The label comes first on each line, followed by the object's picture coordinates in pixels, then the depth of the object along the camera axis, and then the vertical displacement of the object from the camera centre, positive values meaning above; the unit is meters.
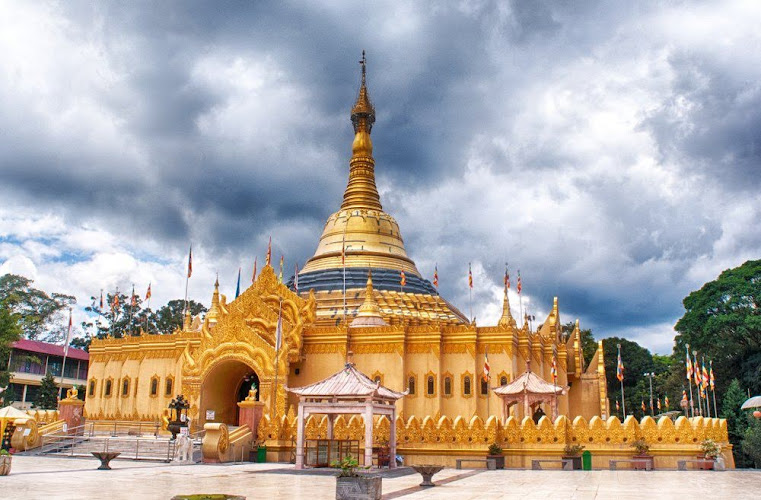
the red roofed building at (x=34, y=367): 69.12 +4.93
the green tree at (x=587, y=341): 73.01 +8.60
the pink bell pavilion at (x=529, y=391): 33.94 +1.50
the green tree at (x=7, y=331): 48.25 +5.61
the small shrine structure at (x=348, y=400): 27.31 +0.80
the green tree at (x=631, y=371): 77.38 +6.07
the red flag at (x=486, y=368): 37.22 +2.75
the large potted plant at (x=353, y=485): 15.70 -1.33
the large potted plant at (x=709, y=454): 29.23 -1.07
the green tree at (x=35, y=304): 81.31 +12.70
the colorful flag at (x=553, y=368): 37.65 +3.18
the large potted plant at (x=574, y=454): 30.09 -1.18
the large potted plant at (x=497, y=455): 30.80 -1.29
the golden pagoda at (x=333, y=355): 39.24 +3.70
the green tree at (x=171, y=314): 83.31 +11.88
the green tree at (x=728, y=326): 51.31 +7.47
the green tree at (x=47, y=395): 64.44 +1.93
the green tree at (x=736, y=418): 40.30 +0.50
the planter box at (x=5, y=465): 21.64 -1.40
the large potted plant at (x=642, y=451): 29.58 -1.01
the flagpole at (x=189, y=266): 46.53 +9.55
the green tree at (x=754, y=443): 34.97 -0.75
